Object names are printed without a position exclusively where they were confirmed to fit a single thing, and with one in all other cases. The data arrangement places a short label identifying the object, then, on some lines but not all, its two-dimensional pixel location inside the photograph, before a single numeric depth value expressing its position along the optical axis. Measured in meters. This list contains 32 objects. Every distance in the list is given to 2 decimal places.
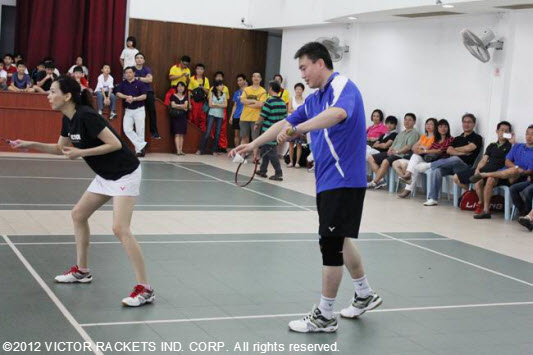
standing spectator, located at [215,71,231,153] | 21.22
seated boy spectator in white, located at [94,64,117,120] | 19.03
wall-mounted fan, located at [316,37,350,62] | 19.17
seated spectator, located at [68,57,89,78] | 19.37
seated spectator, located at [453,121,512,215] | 13.54
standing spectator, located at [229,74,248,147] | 21.42
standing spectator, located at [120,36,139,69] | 20.28
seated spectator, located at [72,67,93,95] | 18.06
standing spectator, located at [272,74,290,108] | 19.91
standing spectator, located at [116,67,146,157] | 19.11
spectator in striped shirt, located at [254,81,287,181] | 16.14
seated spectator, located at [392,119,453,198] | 14.98
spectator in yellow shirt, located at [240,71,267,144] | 19.84
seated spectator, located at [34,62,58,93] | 18.88
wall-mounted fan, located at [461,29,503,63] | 14.53
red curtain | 20.61
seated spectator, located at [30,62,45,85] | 19.23
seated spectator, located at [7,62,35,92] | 18.33
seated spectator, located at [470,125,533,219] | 12.92
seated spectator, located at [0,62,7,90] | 18.12
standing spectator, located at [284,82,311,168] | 19.42
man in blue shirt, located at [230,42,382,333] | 5.86
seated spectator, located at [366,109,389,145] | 17.11
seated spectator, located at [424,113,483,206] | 14.53
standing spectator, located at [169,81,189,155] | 20.25
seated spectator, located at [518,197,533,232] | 12.02
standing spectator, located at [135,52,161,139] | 19.30
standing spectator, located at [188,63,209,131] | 20.89
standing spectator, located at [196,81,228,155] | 20.88
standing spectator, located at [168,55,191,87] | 20.89
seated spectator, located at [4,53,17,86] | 18.97
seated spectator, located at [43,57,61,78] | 19.05
